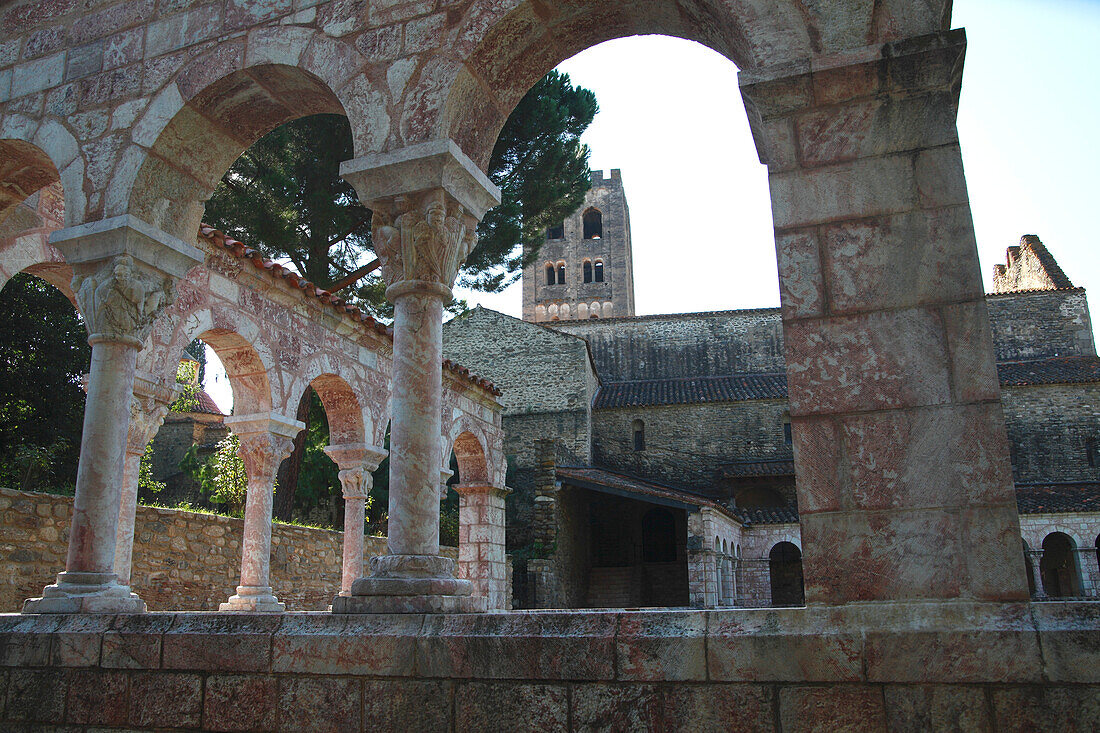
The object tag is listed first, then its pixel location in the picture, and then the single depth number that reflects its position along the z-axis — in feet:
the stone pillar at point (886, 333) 8.87
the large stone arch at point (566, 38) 10.45
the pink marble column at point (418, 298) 11.34
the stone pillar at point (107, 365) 12.90
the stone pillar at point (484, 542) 35.68
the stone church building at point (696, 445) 59.88
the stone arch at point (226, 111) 13.14
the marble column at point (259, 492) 25.07
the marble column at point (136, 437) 21.35
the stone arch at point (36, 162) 14.74
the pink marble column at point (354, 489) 30.55
